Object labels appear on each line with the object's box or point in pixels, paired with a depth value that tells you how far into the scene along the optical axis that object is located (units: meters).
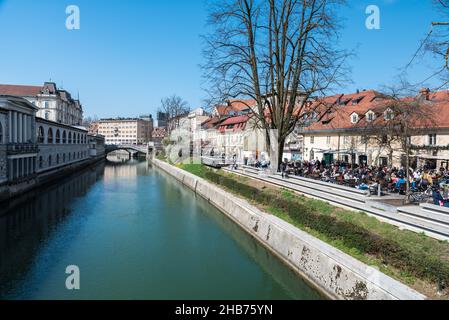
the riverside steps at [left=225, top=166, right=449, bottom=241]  11.17
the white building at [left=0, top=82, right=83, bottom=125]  78.69
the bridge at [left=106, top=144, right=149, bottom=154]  94.31
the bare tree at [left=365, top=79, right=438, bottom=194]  21.20
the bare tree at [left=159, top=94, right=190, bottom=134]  75.88
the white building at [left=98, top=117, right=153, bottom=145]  164.75
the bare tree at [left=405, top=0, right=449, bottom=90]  7.81
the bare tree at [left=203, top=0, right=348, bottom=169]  22.03
